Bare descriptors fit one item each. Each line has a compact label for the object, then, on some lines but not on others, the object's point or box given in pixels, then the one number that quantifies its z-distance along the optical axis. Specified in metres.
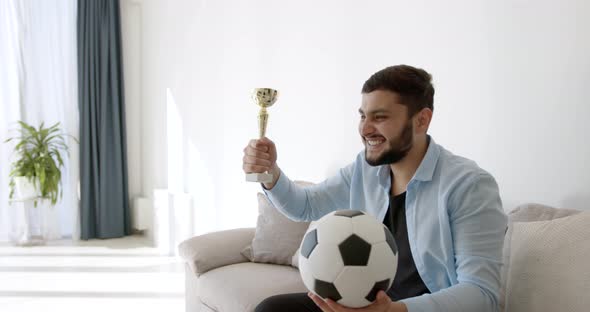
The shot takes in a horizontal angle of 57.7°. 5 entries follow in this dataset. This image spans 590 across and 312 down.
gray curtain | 5.32
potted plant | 4.97
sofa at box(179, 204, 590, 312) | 1.39
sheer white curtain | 5.18
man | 1.36
